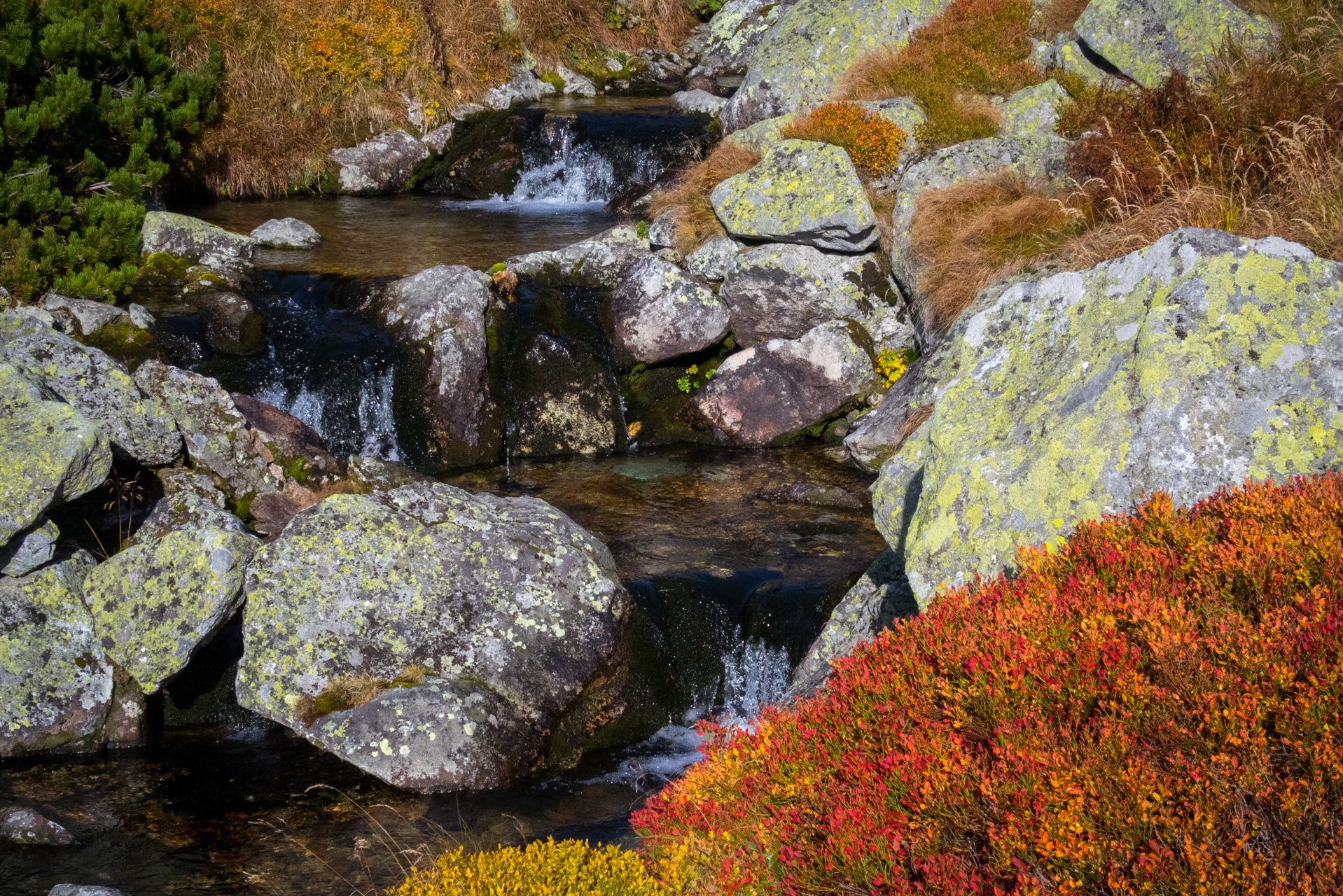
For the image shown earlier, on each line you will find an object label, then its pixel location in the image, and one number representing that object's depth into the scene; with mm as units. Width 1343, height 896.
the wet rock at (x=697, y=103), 19297
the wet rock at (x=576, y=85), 22109
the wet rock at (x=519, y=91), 20547
